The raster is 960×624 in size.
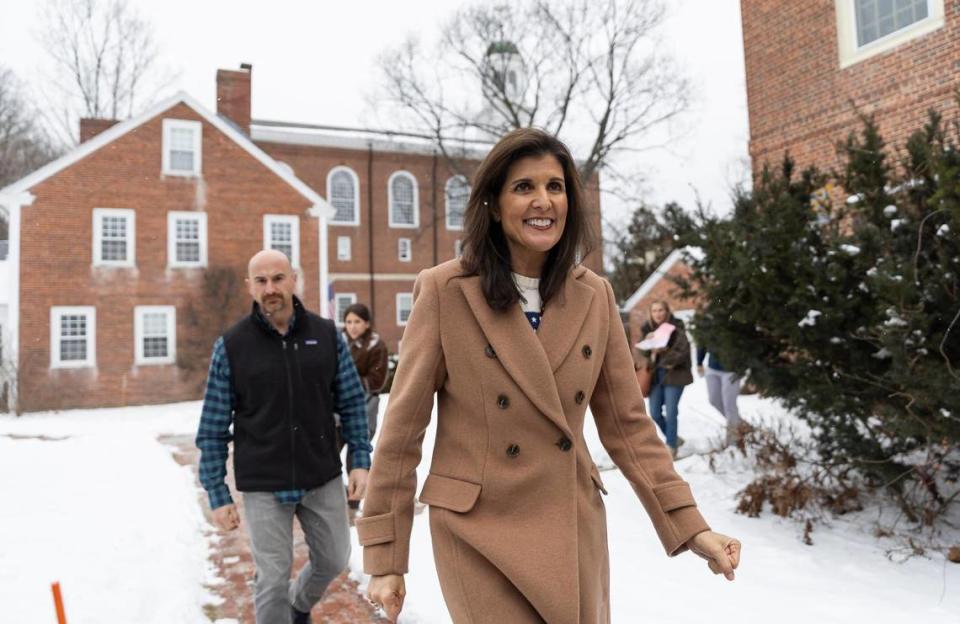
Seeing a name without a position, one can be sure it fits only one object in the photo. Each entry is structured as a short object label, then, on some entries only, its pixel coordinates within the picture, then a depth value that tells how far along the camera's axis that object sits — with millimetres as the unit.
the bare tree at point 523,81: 28141
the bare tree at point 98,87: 33500
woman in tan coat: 1998
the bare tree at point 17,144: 34500
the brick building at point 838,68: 9625
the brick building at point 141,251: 21328
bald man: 3742
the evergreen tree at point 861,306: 5039
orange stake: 2771
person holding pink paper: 9211
